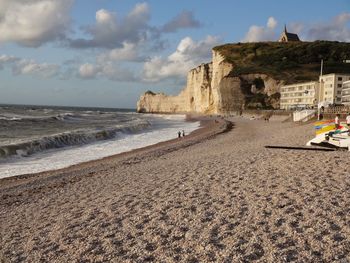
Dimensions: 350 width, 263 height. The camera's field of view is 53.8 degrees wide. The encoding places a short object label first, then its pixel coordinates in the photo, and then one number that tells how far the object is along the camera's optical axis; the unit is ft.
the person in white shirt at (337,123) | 47.04
